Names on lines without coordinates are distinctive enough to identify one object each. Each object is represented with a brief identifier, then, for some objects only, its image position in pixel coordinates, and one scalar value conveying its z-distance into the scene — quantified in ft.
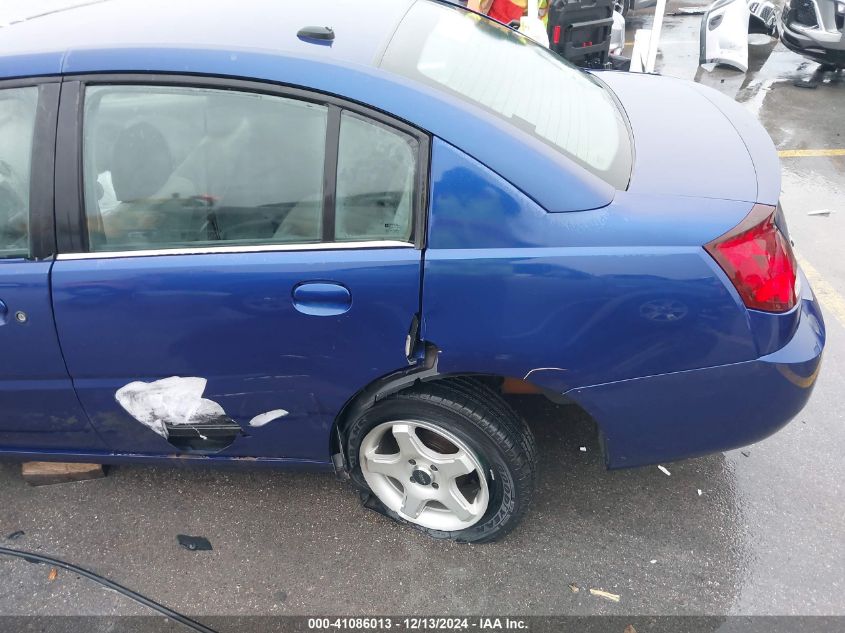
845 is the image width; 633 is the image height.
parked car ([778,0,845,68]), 22.08
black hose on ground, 7.11
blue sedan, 6.07
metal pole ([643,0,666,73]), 20.10
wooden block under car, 8.60
